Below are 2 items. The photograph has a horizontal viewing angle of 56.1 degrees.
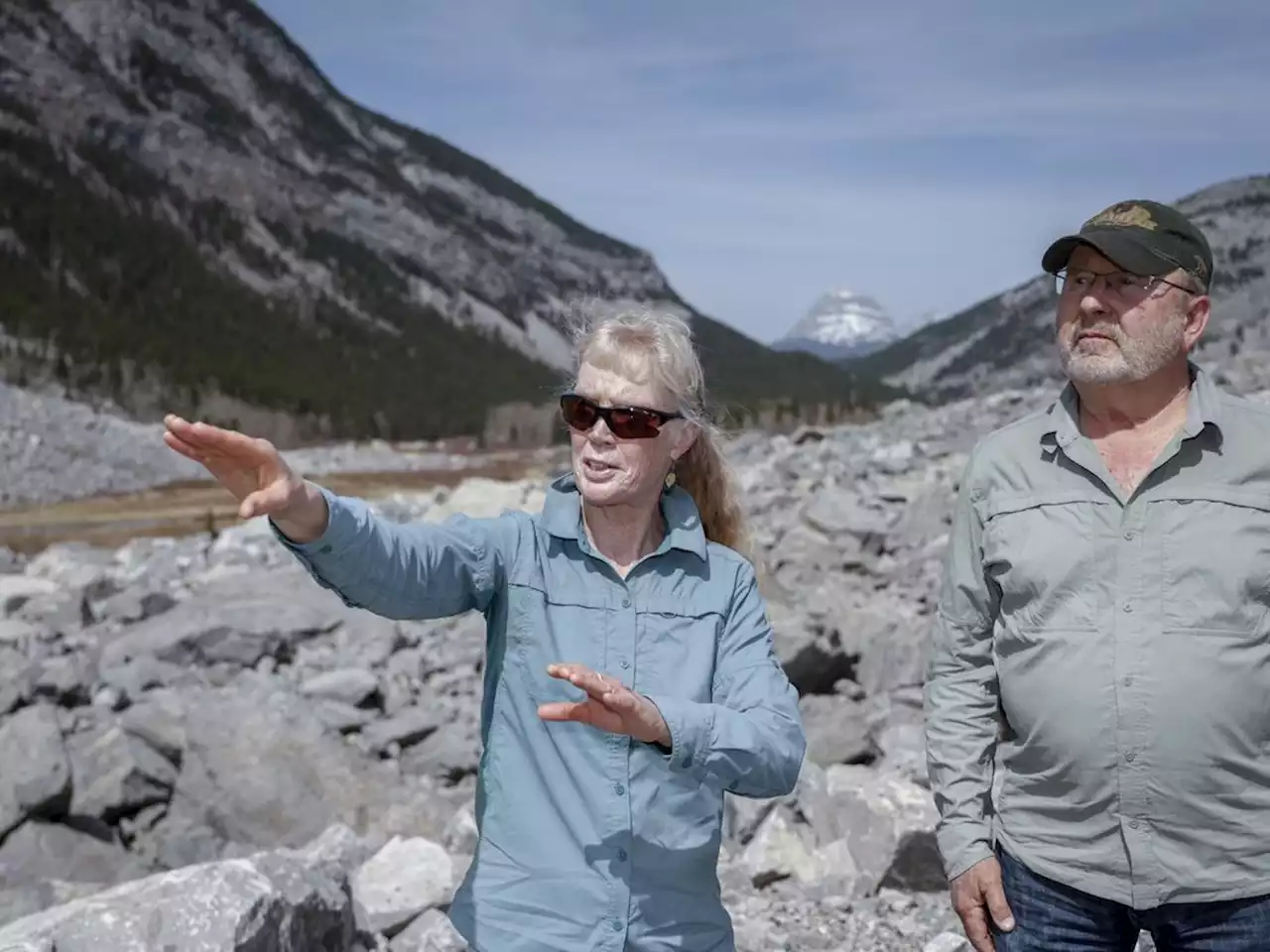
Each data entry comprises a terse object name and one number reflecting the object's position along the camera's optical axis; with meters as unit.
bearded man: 2.48
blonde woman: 2.36
